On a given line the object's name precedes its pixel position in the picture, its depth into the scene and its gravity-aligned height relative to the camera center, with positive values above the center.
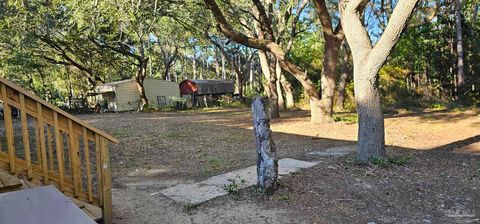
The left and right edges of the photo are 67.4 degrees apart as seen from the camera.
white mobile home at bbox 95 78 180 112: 26.84 +0.67
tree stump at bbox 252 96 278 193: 4.64 -0.75
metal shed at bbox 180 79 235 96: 30.86 +1.02
